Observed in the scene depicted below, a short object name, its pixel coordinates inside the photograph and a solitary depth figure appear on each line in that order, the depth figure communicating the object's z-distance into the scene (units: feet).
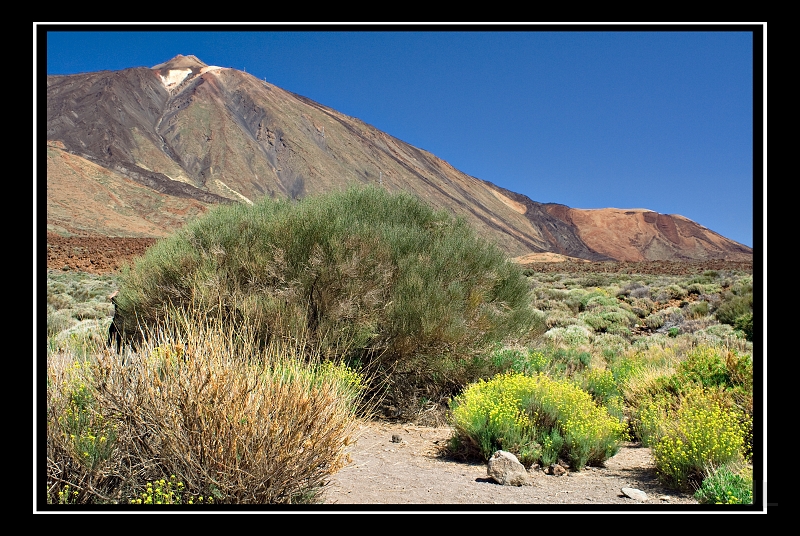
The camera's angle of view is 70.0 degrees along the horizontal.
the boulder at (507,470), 16.61
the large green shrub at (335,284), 24.99
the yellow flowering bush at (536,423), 19.43
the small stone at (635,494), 15.39
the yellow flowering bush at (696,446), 16.07
